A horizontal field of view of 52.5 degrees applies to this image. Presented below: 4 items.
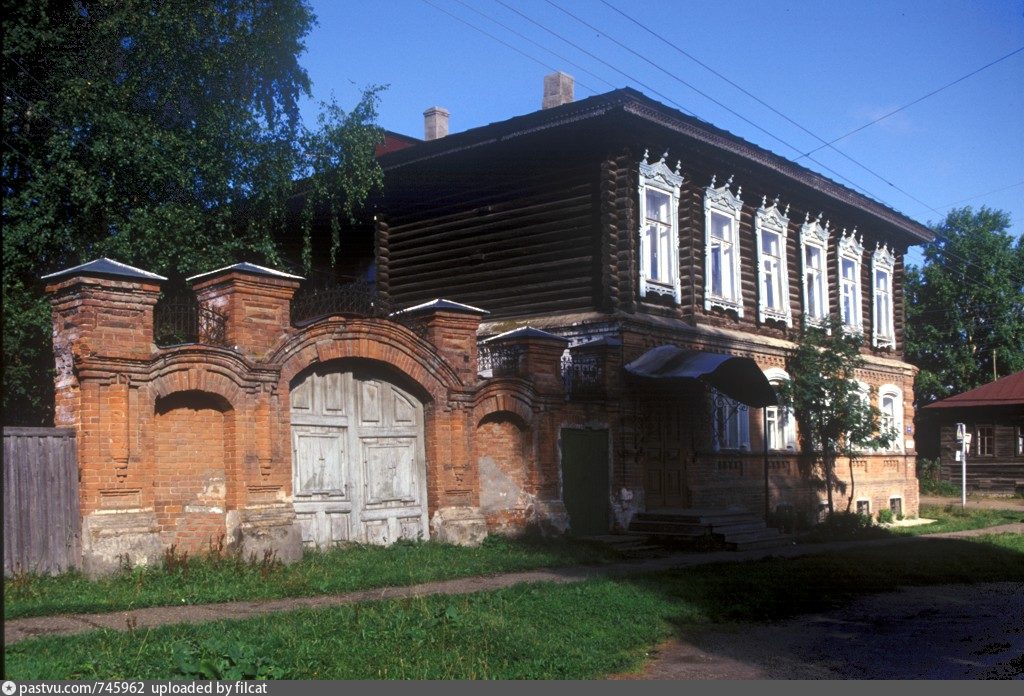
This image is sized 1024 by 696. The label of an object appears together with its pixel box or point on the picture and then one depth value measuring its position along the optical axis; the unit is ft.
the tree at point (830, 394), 70.64
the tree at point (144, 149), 55.16
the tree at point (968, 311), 144.77
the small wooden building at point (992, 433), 118.62
